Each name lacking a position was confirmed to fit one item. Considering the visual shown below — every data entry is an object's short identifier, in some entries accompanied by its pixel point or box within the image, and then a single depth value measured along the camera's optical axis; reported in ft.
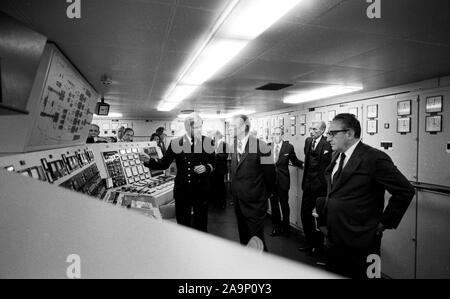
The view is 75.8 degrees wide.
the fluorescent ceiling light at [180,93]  14.59
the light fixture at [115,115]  29.89
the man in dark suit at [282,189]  16.51
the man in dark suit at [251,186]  10.73
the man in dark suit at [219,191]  21.53
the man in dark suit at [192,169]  10.85
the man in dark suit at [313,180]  13.20
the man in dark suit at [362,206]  6.53
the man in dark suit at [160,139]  21.18
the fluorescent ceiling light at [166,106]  21.59
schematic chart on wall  7.75
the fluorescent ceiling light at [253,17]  5.32
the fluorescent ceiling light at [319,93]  14.01
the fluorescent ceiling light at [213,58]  7.64
